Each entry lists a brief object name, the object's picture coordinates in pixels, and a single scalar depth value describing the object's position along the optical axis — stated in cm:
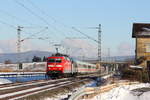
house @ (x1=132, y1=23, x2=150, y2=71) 6633
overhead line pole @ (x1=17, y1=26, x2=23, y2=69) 5527
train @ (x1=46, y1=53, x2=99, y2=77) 5394
